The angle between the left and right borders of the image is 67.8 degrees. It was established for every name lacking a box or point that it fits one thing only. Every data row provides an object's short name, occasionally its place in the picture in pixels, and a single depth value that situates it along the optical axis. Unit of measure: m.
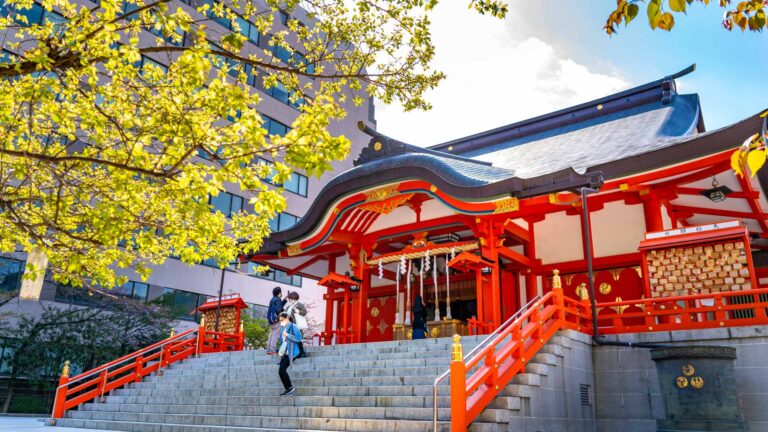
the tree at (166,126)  6.15
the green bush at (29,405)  19.36
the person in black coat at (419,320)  13.84
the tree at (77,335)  19.27
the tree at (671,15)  3.58
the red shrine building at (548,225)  10.49
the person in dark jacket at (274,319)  13.42
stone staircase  8.21
